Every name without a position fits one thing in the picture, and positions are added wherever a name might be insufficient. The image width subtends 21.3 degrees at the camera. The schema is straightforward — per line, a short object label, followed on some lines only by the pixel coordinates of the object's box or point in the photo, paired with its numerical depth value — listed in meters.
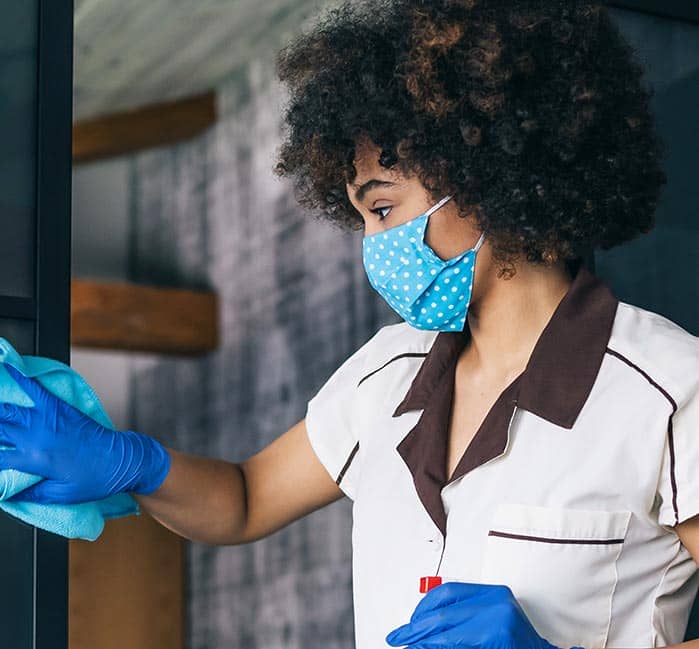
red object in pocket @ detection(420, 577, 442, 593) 1.67
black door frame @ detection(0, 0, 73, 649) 1.79
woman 1.64
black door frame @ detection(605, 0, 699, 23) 2.23
